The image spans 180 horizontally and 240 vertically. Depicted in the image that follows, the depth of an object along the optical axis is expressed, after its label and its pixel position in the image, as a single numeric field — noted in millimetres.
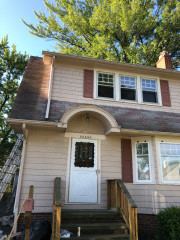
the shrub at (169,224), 5102
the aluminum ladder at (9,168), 6488
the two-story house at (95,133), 6094
